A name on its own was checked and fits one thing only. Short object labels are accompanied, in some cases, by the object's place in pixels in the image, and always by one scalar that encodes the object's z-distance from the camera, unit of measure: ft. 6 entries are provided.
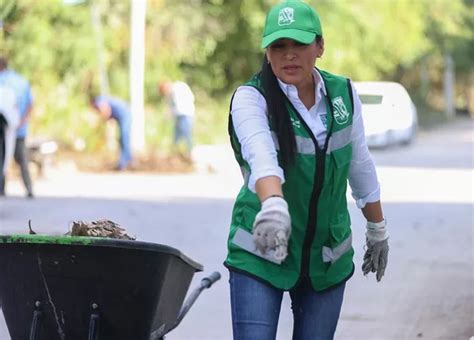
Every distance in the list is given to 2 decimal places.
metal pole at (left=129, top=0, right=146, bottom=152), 80.12
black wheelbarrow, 13.14
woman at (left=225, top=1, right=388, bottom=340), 12.17
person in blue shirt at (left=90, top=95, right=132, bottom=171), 66.95
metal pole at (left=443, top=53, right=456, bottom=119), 195.51
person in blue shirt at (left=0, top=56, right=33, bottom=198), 48.39
